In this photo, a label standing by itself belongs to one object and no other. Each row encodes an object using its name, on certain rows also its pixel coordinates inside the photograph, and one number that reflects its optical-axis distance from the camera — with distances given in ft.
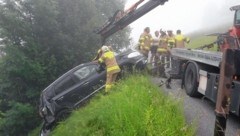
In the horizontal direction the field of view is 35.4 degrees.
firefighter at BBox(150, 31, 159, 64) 48.32
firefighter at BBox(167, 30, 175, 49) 44.20
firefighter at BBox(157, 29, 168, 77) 45.41
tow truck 14.32
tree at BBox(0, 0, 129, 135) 63.26
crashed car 38.27
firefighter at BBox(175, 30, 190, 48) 44.14
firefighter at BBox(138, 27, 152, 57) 48.03
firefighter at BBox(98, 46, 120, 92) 35.60
